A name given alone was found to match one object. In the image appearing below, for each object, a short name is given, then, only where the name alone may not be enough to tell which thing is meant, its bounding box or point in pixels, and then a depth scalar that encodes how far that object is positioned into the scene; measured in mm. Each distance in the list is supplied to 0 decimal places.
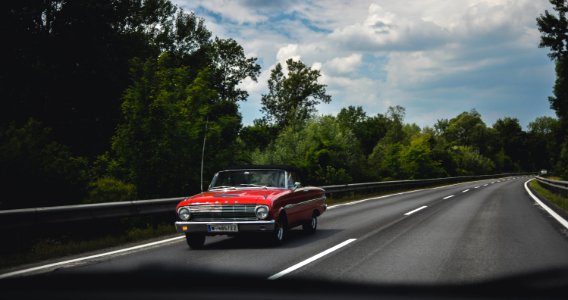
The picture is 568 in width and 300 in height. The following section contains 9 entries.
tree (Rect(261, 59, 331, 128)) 66938
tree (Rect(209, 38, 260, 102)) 56562
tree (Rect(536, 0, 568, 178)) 33406
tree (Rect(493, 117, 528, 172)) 145500
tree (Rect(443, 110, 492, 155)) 134125
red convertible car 9023
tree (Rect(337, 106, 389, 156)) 111250
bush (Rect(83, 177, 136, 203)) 13770
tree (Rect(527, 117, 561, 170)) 146625
